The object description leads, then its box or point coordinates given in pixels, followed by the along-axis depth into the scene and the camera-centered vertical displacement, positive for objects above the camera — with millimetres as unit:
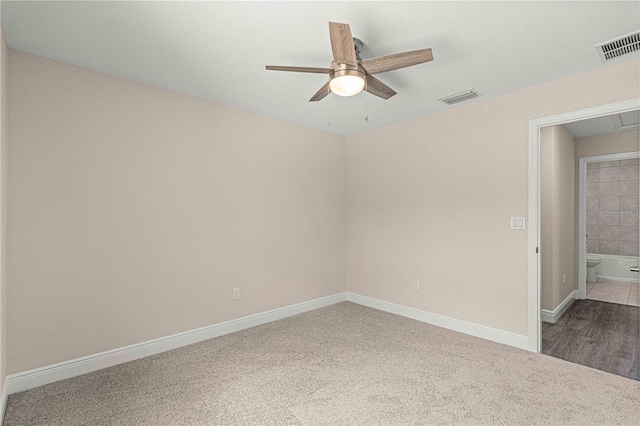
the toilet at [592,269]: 5688 -1104
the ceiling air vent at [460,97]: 3034 +1149
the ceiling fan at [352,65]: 1772 +922
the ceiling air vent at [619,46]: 2119 +1154
